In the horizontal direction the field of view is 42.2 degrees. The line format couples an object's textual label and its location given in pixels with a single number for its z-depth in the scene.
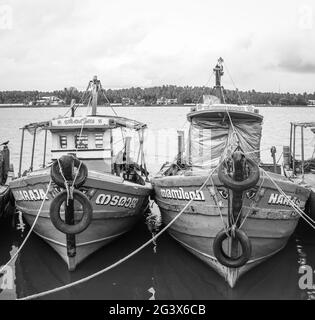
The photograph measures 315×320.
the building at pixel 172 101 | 96.65
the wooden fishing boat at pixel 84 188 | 9.03
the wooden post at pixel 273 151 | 12.50
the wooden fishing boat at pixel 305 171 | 12.60
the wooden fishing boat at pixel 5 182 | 12.98
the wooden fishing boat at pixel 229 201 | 8.62
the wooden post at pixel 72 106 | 14.44
